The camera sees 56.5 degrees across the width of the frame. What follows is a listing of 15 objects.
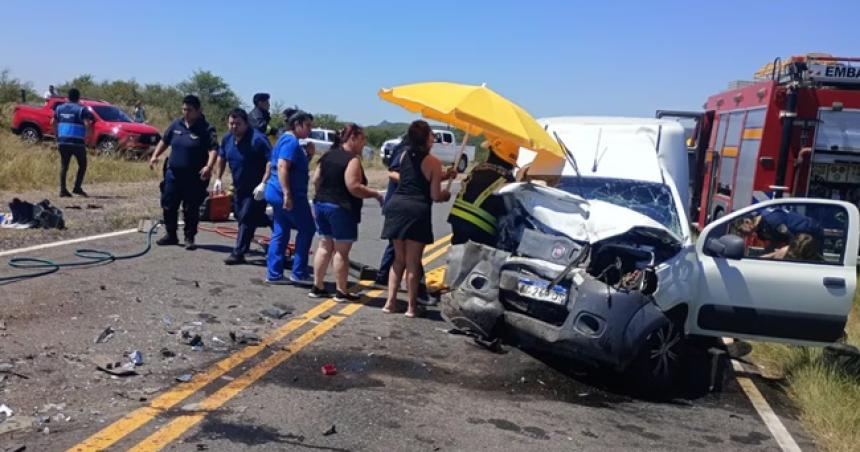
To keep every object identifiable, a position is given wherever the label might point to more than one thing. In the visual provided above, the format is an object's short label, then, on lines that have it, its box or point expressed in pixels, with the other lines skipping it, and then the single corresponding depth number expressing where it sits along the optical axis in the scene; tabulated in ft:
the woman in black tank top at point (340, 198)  25.71
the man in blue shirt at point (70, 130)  47.06
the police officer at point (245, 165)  29.86
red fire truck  38.01
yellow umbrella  22.61
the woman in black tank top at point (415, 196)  24.41
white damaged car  19.81
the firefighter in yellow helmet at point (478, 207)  23.29
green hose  25.46
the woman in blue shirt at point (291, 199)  27.27
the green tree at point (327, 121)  184.26
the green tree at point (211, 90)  181.88
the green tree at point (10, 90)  123.52
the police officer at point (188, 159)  31.19
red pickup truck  79.51
